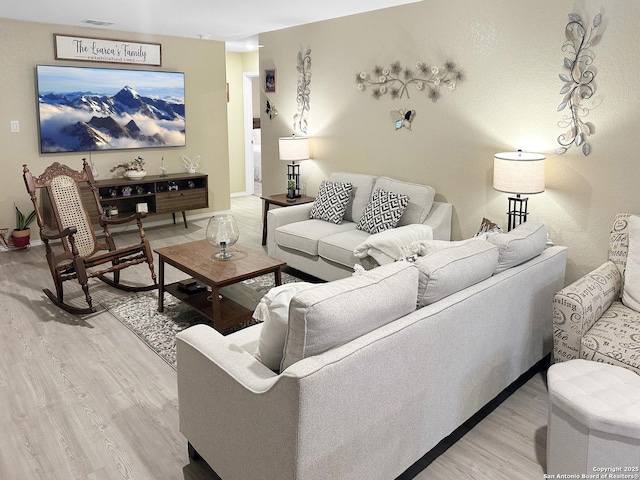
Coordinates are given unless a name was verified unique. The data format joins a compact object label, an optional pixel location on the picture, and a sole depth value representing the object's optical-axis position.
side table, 5.38
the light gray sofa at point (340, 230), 4.17
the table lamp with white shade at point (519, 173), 3.51
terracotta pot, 5.48
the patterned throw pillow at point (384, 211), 4.29
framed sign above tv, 5.63
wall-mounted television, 5.62
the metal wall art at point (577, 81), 3.39
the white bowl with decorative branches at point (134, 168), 6.13
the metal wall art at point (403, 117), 4.62
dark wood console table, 5.85
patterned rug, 3.42
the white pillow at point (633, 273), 2.83
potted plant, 5.49
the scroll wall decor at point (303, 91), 5.63
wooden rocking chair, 3.89
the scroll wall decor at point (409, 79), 4.26
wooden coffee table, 3.30
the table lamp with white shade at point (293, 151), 5.55
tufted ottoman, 1.88
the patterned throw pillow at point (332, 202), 4.75
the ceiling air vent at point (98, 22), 5.33
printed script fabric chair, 2.42
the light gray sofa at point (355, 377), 1.67
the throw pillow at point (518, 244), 2.54
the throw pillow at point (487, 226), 3.47
